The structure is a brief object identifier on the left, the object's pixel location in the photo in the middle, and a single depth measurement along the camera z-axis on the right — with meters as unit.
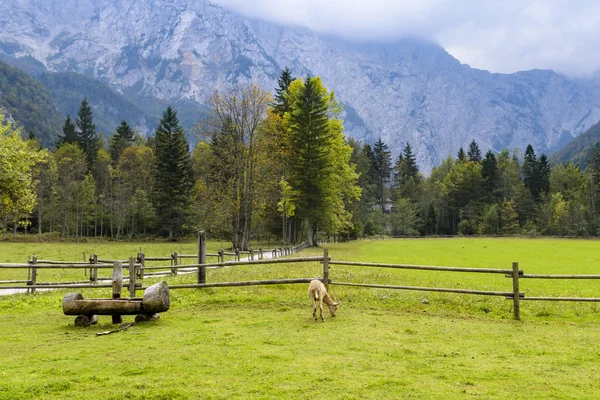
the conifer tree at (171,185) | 70.06
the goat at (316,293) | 12.23
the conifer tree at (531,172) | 105.69
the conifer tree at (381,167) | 120.06
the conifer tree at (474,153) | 123.89
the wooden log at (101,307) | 11.40
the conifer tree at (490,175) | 107.00
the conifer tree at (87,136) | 88.44
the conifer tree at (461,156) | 118.72
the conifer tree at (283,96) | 53.12
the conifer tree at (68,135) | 91.62
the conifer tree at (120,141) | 88.12
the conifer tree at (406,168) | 120.56
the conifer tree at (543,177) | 105.06
